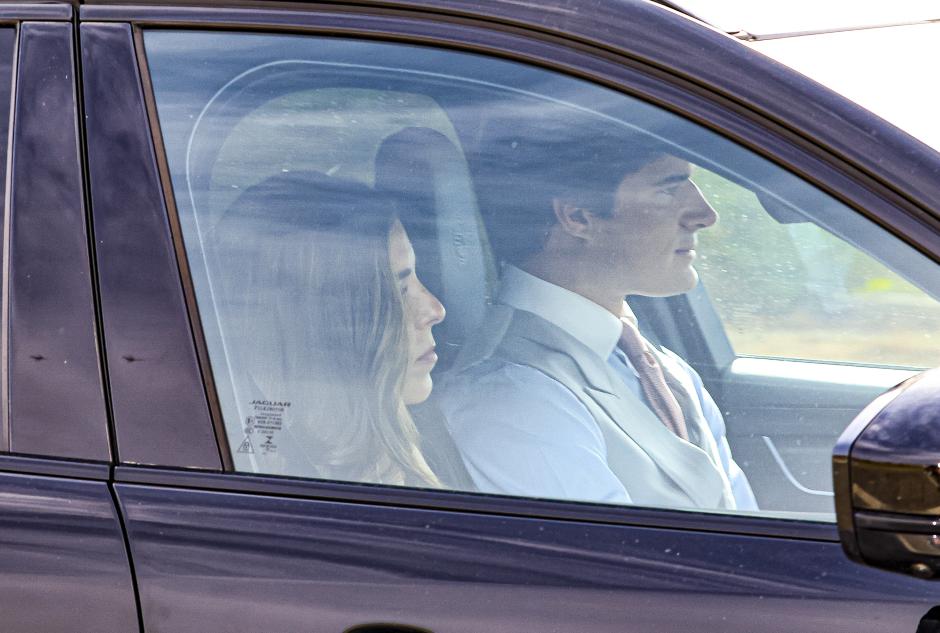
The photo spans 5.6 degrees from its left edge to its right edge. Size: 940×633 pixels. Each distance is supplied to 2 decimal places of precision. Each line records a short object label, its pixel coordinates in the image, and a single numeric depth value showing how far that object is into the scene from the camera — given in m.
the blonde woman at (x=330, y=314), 9.74
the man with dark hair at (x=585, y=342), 9.66
